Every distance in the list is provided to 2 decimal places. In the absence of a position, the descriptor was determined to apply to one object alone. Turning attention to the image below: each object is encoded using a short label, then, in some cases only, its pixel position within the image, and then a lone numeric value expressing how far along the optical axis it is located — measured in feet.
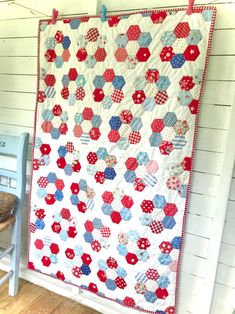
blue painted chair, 5.11
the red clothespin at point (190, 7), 3.87
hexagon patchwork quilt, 4.13
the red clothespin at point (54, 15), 4.86
